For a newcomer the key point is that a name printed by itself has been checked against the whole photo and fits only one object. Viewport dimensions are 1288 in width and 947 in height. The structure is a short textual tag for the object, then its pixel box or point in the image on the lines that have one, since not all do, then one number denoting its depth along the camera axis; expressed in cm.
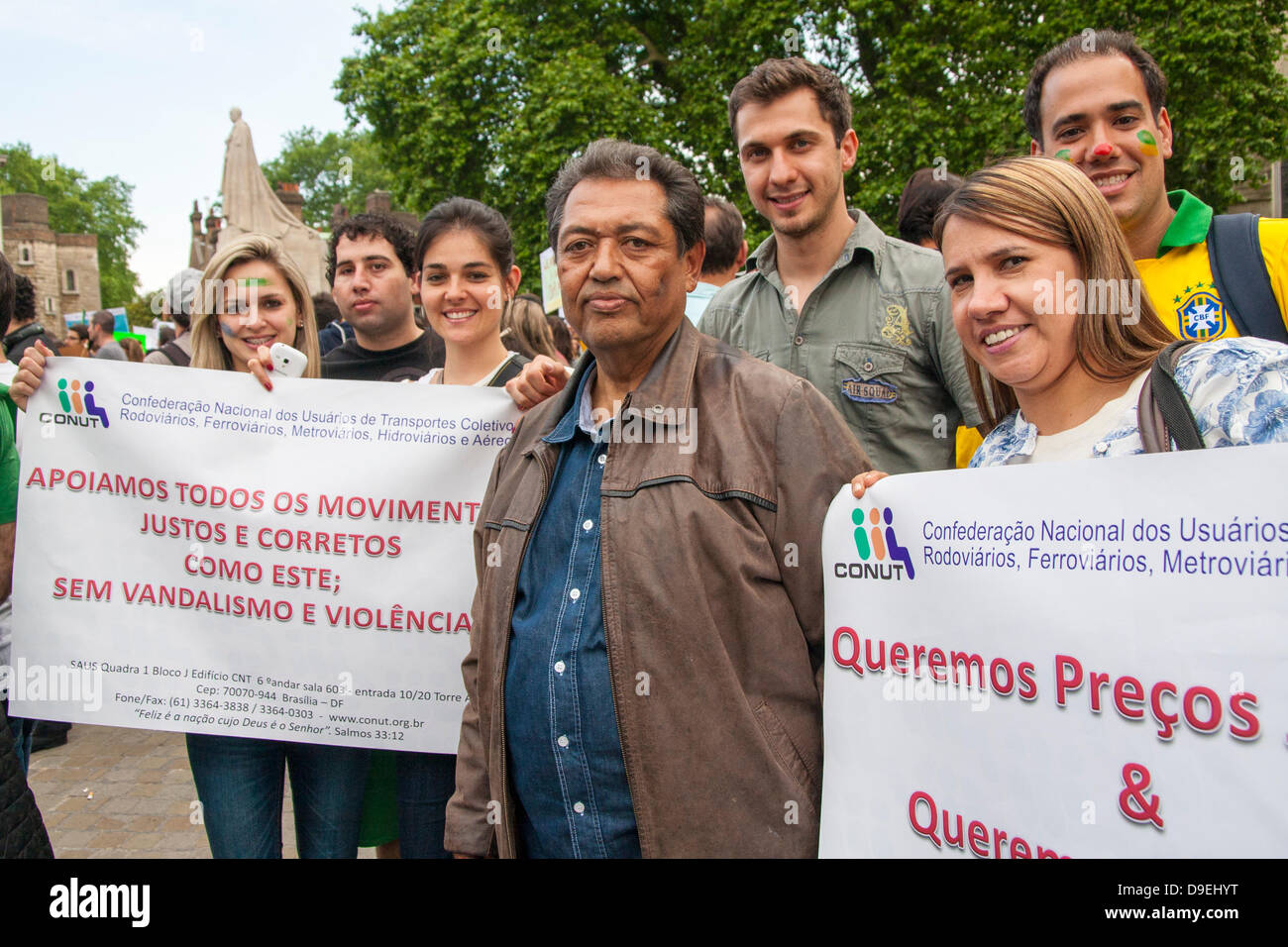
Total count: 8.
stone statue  1708
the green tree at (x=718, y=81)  1554
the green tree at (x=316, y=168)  7700
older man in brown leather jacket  217
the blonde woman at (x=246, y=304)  341
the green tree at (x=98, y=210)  6825
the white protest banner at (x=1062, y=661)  169
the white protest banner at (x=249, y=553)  318
